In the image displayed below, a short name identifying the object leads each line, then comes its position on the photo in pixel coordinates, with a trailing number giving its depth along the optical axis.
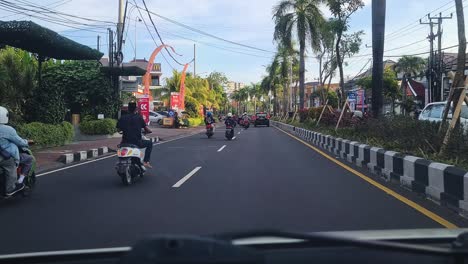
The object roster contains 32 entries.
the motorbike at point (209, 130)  28.10
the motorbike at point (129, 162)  9.82
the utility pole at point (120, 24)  24.94
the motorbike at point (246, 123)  47.09
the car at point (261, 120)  55.75
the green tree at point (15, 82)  21.78
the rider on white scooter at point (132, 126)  10.48
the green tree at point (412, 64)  58.46
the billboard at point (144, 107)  27.80
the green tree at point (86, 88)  27.81
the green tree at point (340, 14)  23.98
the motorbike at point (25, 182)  7.59
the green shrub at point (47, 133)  17.97
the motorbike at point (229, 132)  26.12
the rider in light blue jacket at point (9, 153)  7.64
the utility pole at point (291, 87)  59.83
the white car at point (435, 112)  15.95
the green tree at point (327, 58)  34.91
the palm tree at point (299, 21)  37.28
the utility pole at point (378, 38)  17.52
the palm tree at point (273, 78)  60.03
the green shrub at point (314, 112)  33.79
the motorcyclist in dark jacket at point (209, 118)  27.77
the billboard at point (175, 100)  46.53
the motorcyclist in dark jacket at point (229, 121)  26.33
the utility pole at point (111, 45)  26.17
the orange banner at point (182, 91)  47.82
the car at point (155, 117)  53.57
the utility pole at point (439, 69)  35.84
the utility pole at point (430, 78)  36.09
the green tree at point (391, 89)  46.44
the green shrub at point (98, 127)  26.56
